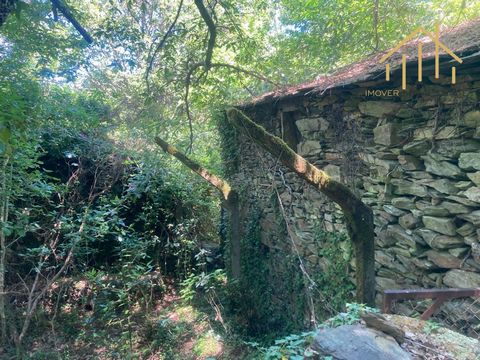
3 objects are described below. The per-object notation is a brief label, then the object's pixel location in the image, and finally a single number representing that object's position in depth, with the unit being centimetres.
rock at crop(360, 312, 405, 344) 166
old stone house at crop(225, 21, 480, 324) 245
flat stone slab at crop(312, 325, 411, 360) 150
